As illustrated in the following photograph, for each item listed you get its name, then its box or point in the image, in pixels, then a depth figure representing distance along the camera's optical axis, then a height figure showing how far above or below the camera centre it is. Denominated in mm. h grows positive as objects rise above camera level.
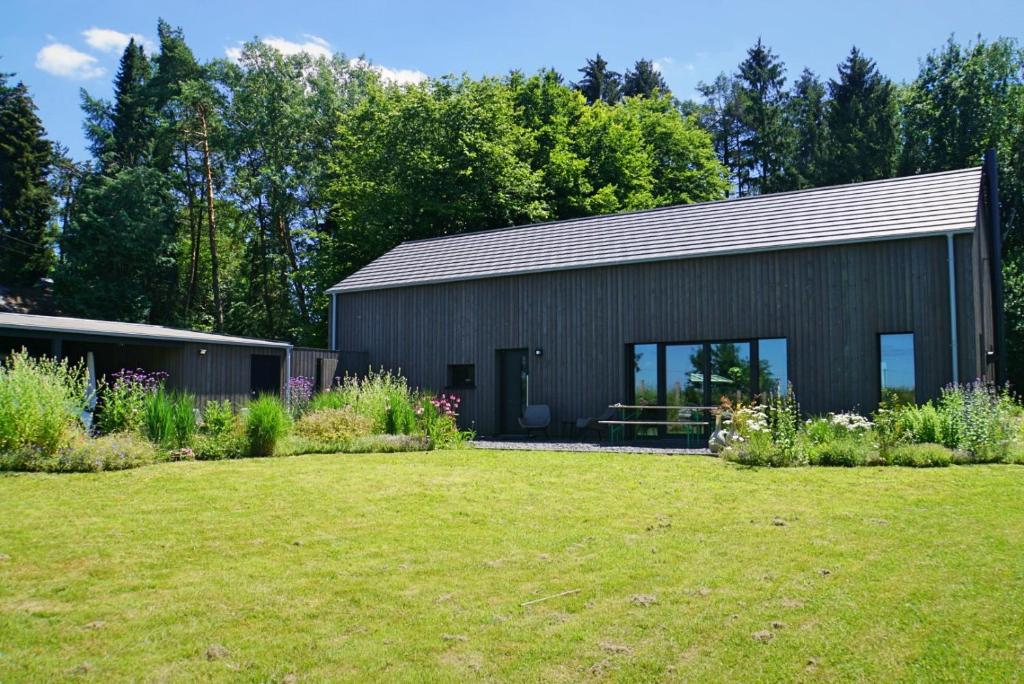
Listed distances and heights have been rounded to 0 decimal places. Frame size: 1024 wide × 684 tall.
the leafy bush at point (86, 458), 9977 -1009
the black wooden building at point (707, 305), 13820 +1505
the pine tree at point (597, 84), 44094 +16812
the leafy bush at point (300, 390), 17622 -245
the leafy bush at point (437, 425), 13438 -817
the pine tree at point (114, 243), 32500 +5790
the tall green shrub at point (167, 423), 11844 -653
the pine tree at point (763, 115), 41250 +14177
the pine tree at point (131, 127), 35969 +11853
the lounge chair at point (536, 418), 17016 -884
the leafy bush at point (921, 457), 9789 -1034
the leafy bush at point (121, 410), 12320 -463
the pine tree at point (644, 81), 45938 +17665
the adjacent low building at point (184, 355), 15408 +597
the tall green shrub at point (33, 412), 10281 -415
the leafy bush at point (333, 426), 13438 -824
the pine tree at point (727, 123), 44438 +14821
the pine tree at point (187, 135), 32781 +10642
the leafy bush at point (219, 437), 11891 -917
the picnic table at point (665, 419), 15453 -866
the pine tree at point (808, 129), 35781 +12650
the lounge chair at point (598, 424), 16375 -989
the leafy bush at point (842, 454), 10055 -1023
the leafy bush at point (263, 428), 12164 -756
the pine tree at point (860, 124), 33938 +11207
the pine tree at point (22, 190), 33562 +8344
